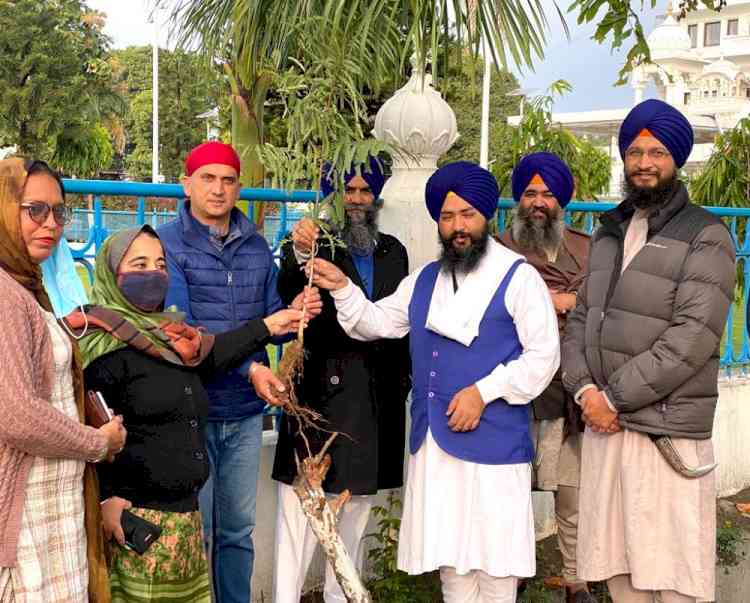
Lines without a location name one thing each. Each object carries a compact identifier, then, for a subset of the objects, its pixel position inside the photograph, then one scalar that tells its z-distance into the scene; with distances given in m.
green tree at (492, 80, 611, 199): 7.32
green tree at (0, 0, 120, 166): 30.80
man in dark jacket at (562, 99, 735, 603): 3.26
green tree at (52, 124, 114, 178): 33.41
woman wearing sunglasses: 2.28
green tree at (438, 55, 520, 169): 26.59
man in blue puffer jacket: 3.31
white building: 34.94
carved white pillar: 4.13
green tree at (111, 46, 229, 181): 36.84
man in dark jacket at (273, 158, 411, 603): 3.49
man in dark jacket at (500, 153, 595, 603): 3.96
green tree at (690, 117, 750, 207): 8.11
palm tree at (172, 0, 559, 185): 3.42
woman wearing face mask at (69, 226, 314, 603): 2.76
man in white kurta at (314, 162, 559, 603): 3.30
